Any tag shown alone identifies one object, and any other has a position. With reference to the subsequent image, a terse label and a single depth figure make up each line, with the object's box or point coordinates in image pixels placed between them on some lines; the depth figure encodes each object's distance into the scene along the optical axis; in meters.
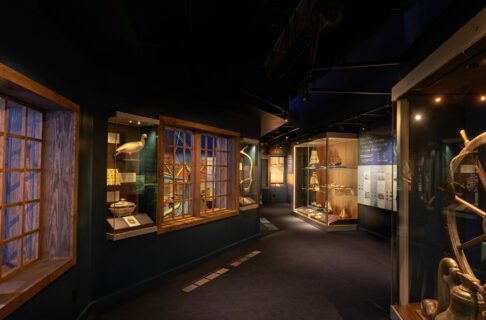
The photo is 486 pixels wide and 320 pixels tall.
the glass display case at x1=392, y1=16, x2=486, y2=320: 1.94
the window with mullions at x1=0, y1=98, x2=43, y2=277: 1.99
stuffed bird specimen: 3.30
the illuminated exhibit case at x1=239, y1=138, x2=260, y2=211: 5.81
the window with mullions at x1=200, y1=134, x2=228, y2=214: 4.81
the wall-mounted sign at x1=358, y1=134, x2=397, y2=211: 5.90
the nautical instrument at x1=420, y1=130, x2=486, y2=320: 1.88
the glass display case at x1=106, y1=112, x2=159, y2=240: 3.21
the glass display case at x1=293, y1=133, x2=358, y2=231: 7.02
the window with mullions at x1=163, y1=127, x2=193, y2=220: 4.05
